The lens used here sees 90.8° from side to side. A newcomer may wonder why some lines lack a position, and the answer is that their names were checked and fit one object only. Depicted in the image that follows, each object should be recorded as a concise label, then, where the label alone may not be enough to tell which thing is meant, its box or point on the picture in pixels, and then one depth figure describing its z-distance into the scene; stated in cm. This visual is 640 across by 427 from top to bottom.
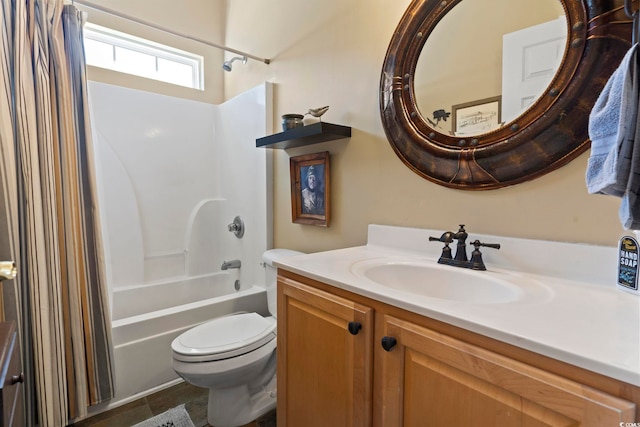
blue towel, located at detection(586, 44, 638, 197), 61
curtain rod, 164
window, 241
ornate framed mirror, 91
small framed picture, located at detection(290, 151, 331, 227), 175
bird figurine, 166
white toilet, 137
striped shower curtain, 130
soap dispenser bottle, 79
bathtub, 171
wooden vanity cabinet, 53
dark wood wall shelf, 153
